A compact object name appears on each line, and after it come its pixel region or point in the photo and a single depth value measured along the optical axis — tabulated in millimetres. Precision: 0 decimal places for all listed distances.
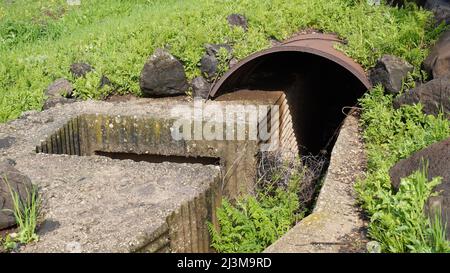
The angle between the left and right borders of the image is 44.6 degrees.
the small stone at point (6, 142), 6880
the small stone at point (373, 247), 4168
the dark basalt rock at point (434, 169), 4215
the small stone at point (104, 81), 9093
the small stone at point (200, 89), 8898
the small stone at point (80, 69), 9273
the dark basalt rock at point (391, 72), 7469
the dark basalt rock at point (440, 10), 8657
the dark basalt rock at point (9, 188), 4789
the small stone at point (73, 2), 14945
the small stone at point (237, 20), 10086
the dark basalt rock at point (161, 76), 8805
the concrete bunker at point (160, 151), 5148
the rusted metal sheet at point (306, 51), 7504
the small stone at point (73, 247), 4545
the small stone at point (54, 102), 8539
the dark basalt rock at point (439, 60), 7160
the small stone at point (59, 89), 8844
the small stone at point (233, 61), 9225
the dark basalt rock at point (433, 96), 6207
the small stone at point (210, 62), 9133
